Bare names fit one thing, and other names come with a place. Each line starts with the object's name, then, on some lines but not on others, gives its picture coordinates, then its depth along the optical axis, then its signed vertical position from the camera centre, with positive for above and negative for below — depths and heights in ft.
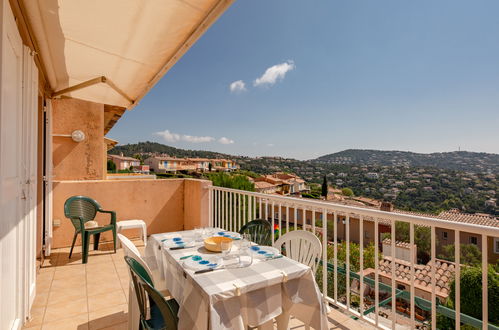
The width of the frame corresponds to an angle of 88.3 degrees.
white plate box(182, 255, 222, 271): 5.31 -2.11
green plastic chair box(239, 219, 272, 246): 8.68 -2.26
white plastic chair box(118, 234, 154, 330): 5.40 -3.34
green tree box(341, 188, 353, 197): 73.10 -7.73
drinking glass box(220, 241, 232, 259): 6.32 -2.01
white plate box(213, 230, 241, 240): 7.76 -2.17
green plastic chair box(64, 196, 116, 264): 12.50 -2.69
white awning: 6.42 +3.89
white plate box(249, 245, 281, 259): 6.03 -2.14
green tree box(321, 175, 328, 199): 78.21 -7.25
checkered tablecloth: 4.33 -2.44
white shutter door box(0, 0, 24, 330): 5.19 -0.15
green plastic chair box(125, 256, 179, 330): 4.03 -2.42
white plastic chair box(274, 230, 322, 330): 6.76 -2.29
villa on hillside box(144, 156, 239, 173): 107.02 +0.63
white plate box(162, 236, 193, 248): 6.82 -2.14
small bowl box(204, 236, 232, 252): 6.41 -2.02
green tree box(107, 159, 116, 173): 76.27 -0.20
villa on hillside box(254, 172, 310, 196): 74.74 -5.65
